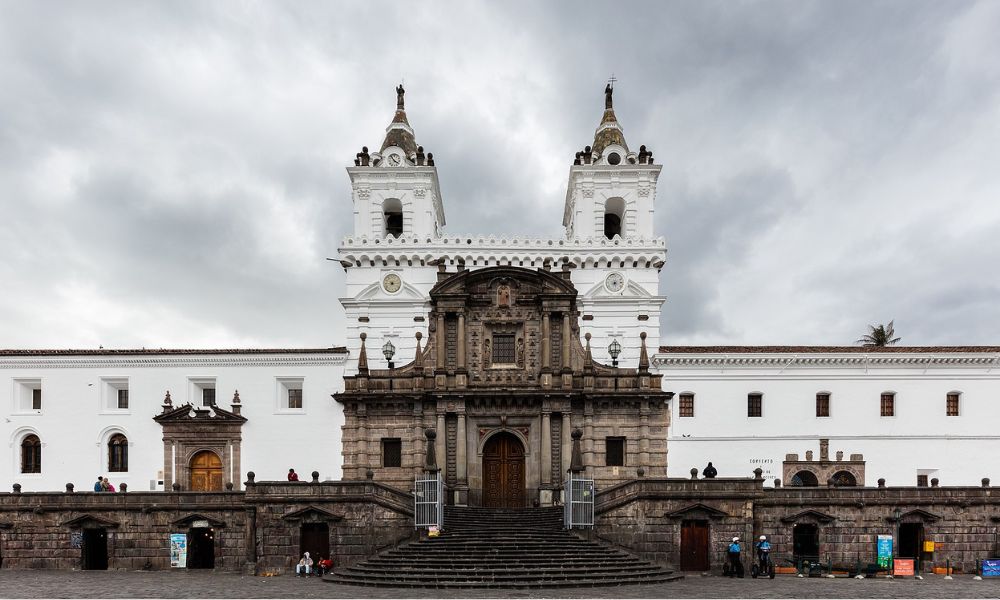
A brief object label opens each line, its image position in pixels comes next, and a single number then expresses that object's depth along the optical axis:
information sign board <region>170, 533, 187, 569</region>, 29.30
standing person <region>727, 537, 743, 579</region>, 27.57
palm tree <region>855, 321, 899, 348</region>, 60.62
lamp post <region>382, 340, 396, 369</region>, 36.12
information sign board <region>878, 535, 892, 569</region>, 28.86
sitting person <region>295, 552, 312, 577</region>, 27.64
